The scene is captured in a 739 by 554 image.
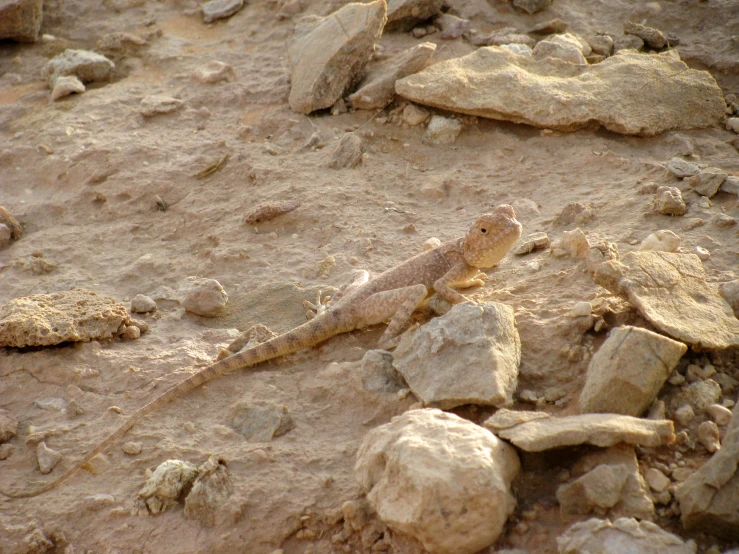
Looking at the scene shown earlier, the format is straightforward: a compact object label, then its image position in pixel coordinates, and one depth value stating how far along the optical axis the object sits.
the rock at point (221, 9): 9.01
